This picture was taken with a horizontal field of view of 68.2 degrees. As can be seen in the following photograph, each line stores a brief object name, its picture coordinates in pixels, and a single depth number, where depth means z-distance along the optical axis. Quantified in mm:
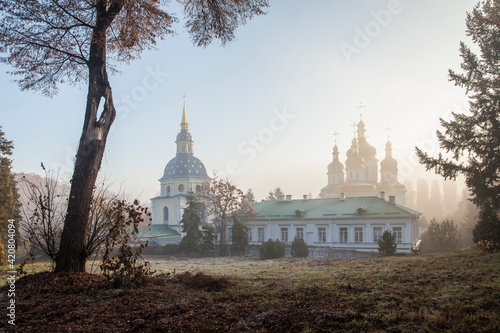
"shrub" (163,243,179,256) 38378
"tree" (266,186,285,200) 71662
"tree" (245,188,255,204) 66250
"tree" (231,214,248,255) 34500
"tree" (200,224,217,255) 37188
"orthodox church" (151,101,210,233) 61719
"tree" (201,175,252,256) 37406
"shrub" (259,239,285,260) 26895
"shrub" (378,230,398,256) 22302
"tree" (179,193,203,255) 36969
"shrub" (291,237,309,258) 29656
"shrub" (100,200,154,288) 6031
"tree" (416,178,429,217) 119669
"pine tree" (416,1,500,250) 13977
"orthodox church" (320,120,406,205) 63531
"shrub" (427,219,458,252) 27859
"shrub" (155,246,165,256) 38941
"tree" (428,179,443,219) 115000
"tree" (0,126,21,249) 23953
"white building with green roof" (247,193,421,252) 32969
